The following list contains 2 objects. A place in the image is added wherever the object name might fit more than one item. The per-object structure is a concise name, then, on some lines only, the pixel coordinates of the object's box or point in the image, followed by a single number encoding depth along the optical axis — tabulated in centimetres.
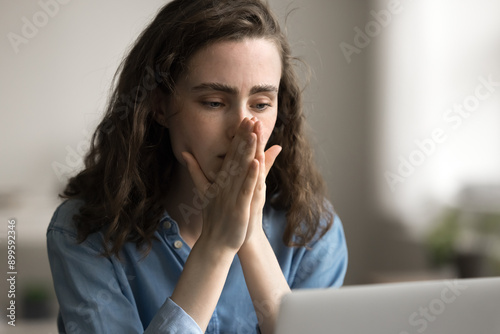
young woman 105
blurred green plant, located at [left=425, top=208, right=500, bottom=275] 282
